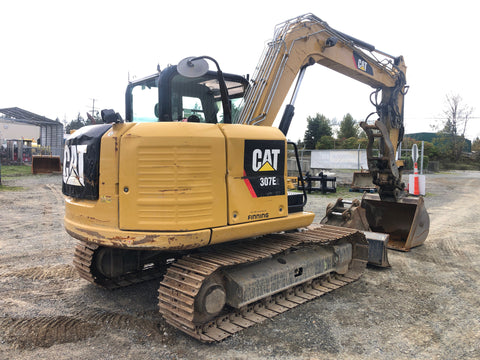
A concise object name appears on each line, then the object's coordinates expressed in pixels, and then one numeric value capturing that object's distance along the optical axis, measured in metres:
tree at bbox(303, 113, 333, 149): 46.88
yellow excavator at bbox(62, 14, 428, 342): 3.59
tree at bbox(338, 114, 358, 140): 50.34
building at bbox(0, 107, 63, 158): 27.47
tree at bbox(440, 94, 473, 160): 44.47
